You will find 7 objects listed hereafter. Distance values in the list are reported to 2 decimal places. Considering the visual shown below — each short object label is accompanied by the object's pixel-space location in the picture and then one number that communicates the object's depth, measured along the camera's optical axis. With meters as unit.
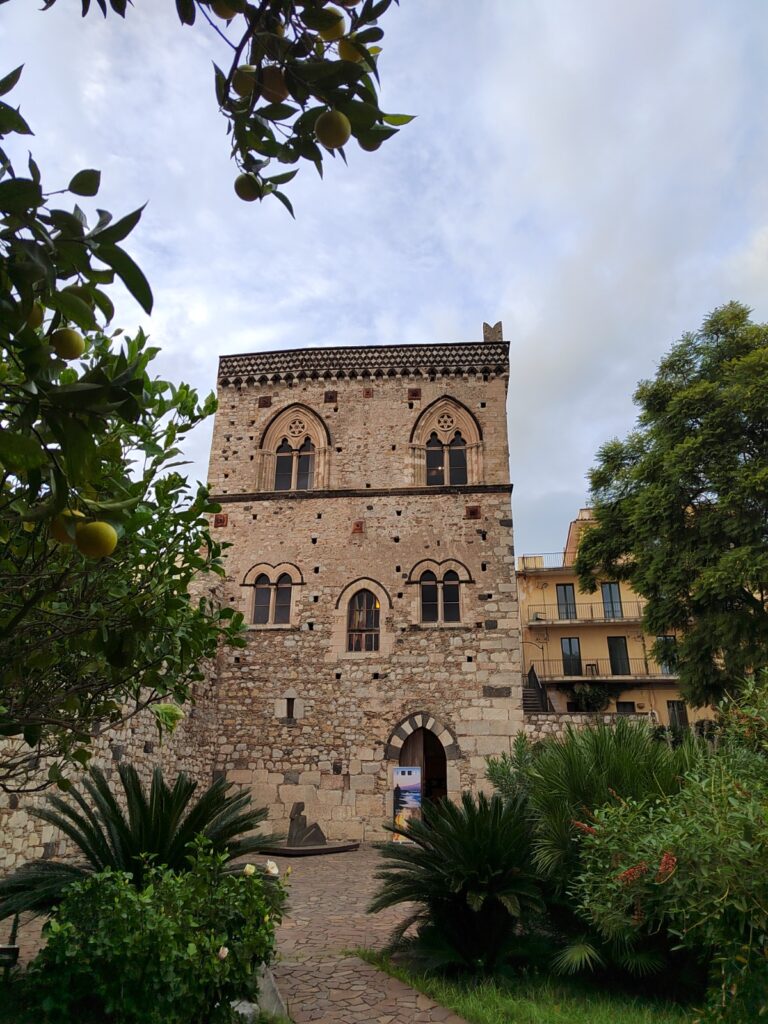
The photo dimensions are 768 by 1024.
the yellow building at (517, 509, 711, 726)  23.20
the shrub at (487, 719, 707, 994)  4.75
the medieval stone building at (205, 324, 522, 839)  12.86
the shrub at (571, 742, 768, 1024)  3.48
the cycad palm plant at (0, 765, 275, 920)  4.50
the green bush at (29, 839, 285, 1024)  3.44
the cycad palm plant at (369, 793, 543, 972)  5.09
